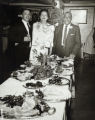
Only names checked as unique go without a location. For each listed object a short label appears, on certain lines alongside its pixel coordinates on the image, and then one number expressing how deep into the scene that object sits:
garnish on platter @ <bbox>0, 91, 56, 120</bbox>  0.92
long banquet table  0.93
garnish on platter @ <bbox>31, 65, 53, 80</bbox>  1.56
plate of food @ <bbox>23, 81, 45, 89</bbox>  1.30
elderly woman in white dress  2.21
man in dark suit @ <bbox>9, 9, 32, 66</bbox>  2.44
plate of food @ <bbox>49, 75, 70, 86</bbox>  1.40
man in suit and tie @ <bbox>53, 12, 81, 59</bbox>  2.69
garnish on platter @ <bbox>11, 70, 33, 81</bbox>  1.51
